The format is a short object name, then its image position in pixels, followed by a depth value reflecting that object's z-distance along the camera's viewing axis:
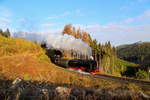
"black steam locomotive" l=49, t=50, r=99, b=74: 28.55
